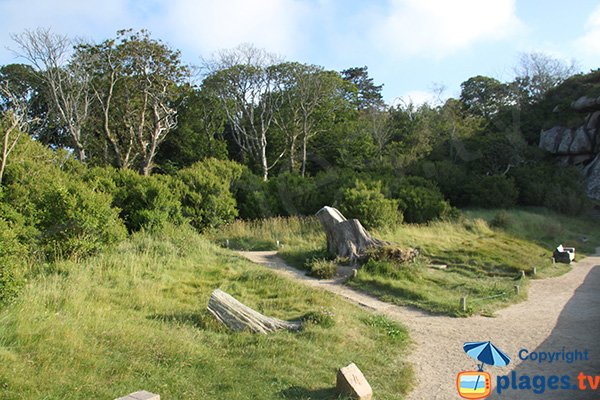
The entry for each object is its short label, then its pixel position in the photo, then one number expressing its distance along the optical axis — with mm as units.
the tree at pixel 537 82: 42719
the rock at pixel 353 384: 4891
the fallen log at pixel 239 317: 6816
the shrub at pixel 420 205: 19906
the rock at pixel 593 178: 29000
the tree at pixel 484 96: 43719
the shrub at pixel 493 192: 25359
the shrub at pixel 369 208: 16734
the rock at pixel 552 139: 32750
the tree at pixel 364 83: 54062
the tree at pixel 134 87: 26625
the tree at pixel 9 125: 14167
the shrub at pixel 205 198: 18391
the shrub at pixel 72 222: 9680
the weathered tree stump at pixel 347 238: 13148
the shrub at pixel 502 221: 20250
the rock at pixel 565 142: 31844
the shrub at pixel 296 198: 21516
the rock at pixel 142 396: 3881
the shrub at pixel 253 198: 20922
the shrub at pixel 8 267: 5613
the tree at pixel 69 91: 27594
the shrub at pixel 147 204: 14477
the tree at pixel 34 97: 31359
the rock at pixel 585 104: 31688
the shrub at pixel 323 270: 12102
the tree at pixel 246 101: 30078
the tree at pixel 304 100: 30562
